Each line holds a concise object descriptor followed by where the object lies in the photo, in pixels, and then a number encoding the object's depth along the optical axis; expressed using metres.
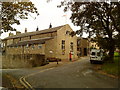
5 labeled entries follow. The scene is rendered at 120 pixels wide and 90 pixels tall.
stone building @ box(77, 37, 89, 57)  29.37
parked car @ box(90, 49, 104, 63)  15.02
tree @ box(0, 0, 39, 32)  8.37
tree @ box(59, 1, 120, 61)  11.07
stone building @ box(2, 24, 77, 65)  20.99
